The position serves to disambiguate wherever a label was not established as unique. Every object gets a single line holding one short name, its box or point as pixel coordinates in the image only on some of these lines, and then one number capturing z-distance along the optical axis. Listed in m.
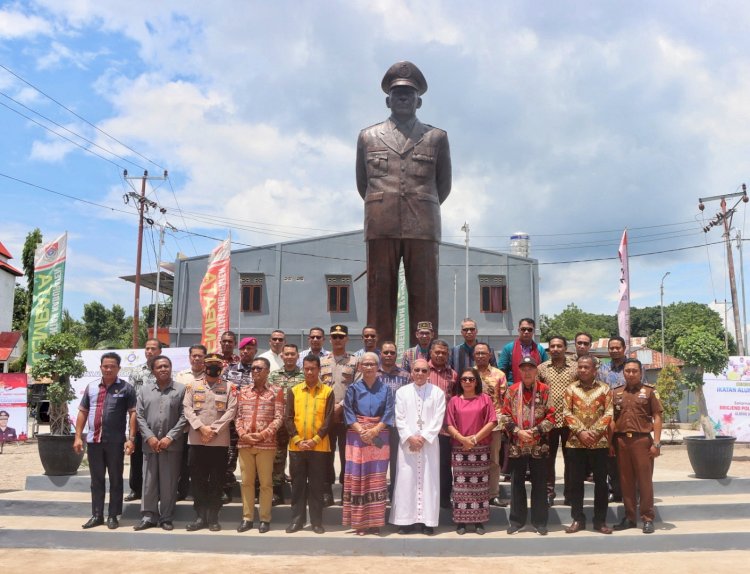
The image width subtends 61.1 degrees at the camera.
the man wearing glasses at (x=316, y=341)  6.07
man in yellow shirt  5.24
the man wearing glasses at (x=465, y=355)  5.85
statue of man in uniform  6.49
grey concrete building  24.09
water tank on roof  26.78
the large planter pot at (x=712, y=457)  6.89
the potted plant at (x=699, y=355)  9.57
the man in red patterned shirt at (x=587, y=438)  5.24
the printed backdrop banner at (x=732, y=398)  13.37
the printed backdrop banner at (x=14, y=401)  13.52
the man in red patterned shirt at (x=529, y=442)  5.21
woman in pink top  5.18
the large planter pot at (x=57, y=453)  6.54
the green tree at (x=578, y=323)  49.18
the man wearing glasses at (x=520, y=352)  5.90
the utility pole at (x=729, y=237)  22.02
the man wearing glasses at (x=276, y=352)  6.41
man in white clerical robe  5.19
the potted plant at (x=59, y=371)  7.29
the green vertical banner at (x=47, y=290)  13.91
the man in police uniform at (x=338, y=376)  5.77
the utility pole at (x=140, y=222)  23.52
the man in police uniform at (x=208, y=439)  5.34
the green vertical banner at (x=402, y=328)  13.25
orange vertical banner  15.16
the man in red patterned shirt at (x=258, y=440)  5.26
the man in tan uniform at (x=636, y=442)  5.31
